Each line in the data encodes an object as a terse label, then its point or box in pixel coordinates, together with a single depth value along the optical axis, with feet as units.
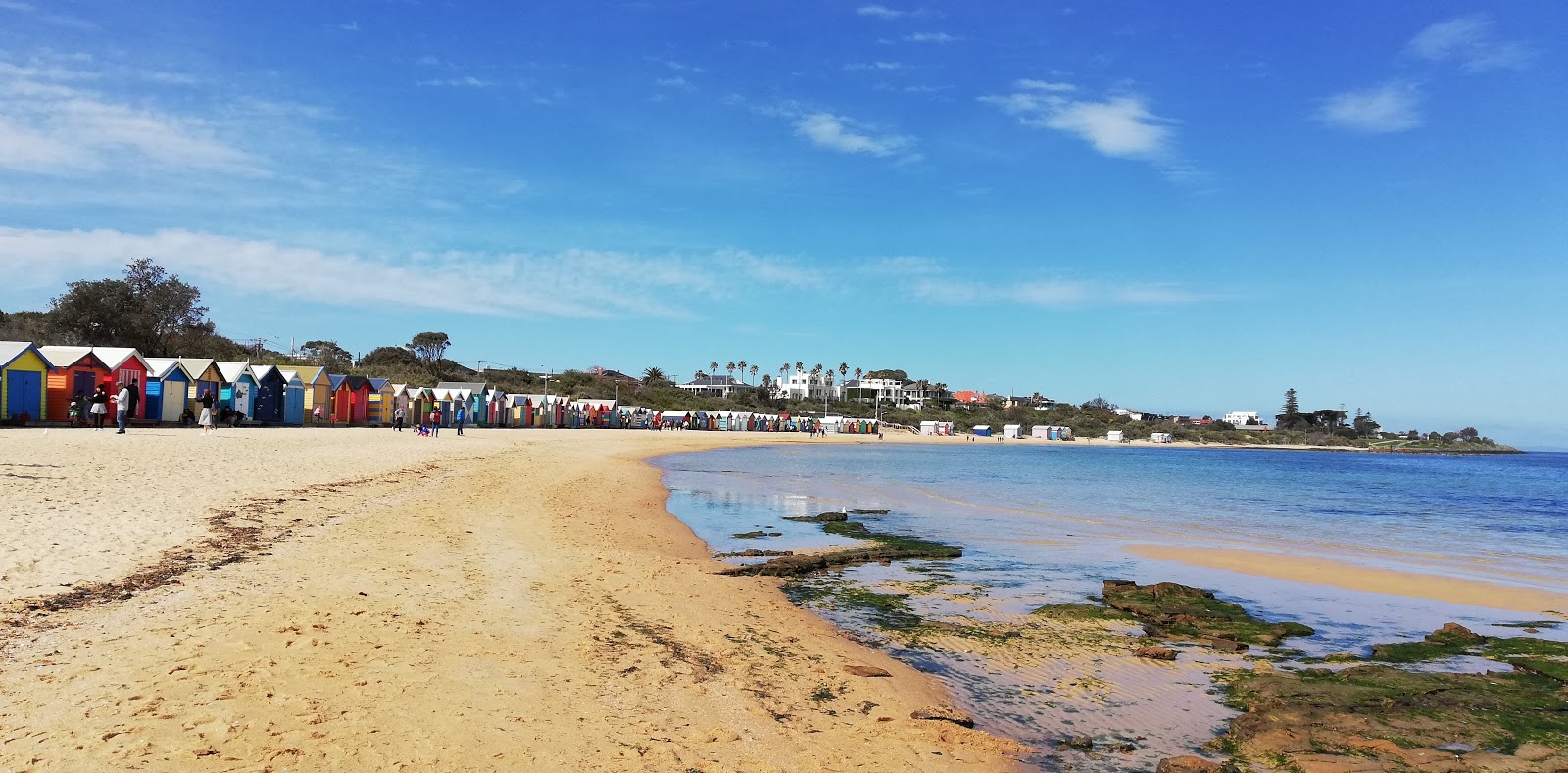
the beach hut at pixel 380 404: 163.53
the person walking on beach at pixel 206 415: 97.14
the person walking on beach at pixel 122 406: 84.02
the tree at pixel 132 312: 169.78
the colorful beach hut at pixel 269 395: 129.29
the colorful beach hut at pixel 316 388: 142.00
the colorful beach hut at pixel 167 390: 108.99
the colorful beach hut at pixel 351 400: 152.87
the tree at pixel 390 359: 318.10
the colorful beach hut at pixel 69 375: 97.09
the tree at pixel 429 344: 400.47
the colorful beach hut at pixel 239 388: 123.24
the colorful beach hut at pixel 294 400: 137.39
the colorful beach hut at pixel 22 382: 91.71
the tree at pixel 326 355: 261.03
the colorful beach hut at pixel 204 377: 116.06
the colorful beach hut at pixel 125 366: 103.09
